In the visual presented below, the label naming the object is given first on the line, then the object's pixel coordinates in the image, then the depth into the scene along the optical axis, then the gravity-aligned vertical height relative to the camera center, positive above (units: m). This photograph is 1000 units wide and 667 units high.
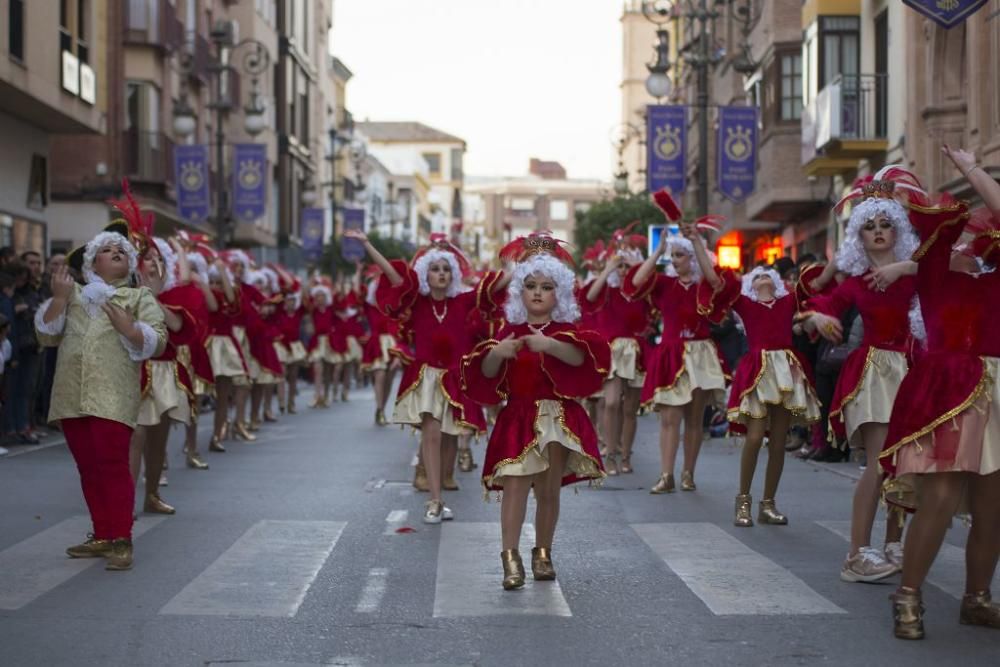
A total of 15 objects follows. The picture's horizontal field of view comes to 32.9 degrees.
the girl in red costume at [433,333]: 11.98 -0.11
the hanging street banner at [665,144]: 30.41 +3.16
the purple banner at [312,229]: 54.28 +2.83
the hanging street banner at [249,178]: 39.19 +3.23
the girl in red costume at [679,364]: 13.18 -0.36
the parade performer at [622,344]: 15.42 -0.24
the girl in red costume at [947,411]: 6.93 -0.38
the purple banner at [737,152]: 29.22 +2.91
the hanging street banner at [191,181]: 35.84 +2.88
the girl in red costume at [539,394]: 8.55 -0.39
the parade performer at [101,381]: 9.19 -0.36
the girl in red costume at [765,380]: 11.10 -0.41
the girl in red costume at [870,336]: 8.68 -0.09
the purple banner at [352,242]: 55.44 +2.65
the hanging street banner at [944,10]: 14.76 +2.72
